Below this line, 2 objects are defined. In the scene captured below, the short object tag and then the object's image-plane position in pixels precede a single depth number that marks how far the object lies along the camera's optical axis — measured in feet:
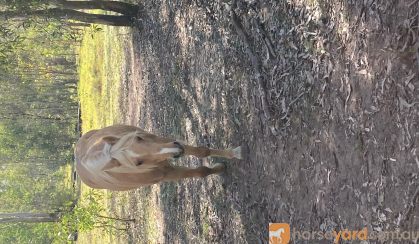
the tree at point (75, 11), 28.48
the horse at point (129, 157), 16.97
